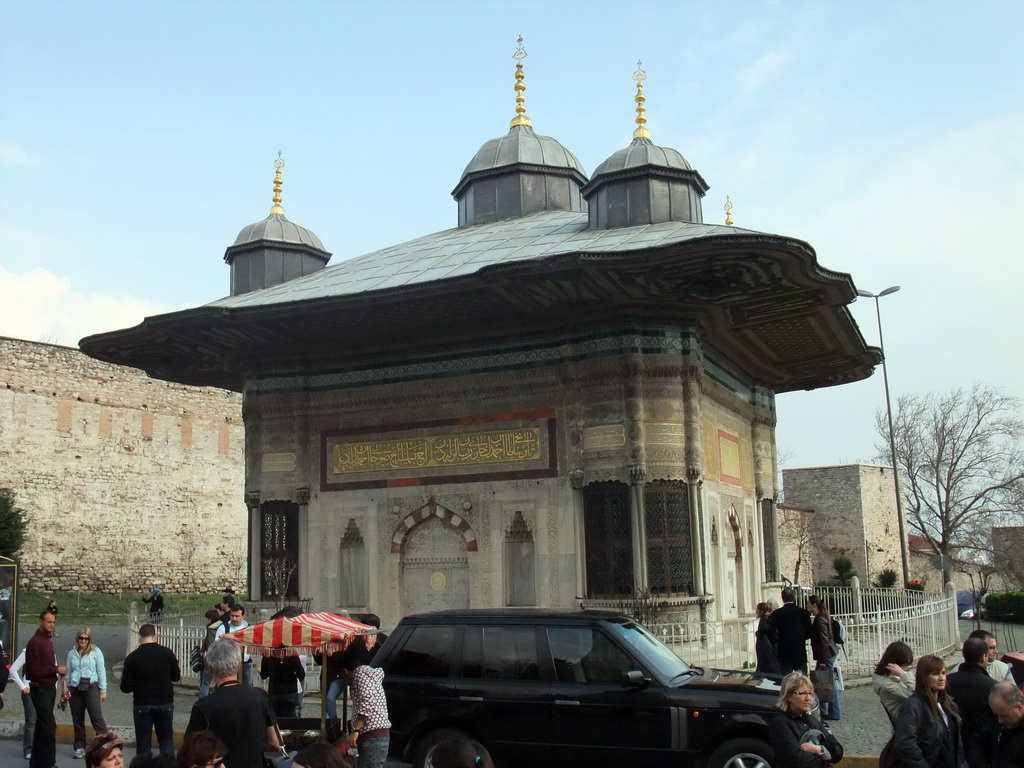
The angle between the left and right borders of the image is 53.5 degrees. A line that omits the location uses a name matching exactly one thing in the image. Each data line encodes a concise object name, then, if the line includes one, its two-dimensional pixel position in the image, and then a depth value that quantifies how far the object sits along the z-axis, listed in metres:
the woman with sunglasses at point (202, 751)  3.65
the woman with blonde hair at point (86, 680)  8.84
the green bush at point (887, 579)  36.44
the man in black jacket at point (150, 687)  7.52
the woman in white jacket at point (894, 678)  5.31
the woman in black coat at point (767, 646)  9.89
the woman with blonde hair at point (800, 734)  4.94
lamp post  24.84
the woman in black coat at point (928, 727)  4.76
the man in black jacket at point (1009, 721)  4.44
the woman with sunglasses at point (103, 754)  3.63
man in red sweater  7.97
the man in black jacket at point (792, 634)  9.90
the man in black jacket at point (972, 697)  5.33
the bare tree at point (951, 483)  35.31
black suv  6.58
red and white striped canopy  7.48
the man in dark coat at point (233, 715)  4.89
